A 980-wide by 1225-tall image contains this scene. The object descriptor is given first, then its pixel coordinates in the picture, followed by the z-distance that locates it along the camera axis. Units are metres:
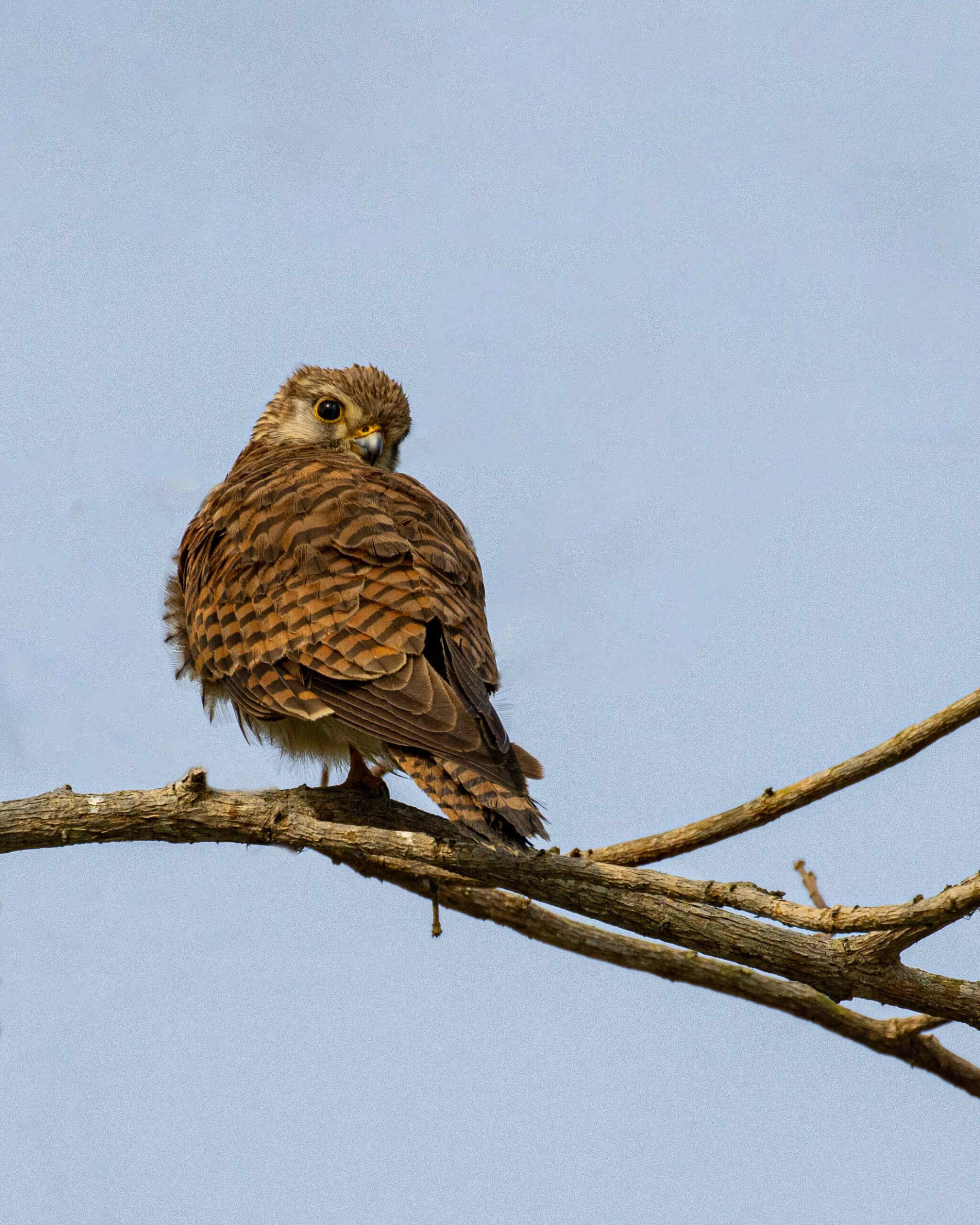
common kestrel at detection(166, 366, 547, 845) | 7.70
